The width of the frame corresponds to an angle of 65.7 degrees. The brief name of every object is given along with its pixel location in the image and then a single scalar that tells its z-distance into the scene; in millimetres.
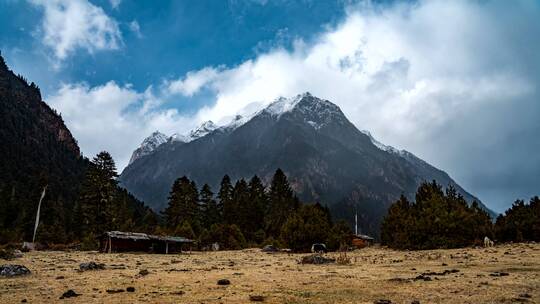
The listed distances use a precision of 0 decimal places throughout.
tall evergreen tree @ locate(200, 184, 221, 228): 94006
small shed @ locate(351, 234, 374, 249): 75912
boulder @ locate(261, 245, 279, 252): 58603
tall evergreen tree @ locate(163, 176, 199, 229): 86312
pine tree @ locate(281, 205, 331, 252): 54781
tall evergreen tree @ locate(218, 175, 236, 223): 89438
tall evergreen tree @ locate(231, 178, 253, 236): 88750
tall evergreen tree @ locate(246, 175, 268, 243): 82750
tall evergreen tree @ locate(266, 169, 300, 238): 87688
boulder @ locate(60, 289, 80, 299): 15315
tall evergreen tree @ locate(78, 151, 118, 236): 67938
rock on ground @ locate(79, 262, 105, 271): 26578
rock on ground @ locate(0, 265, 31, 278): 21395
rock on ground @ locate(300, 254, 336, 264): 31166
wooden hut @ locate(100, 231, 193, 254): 53438
